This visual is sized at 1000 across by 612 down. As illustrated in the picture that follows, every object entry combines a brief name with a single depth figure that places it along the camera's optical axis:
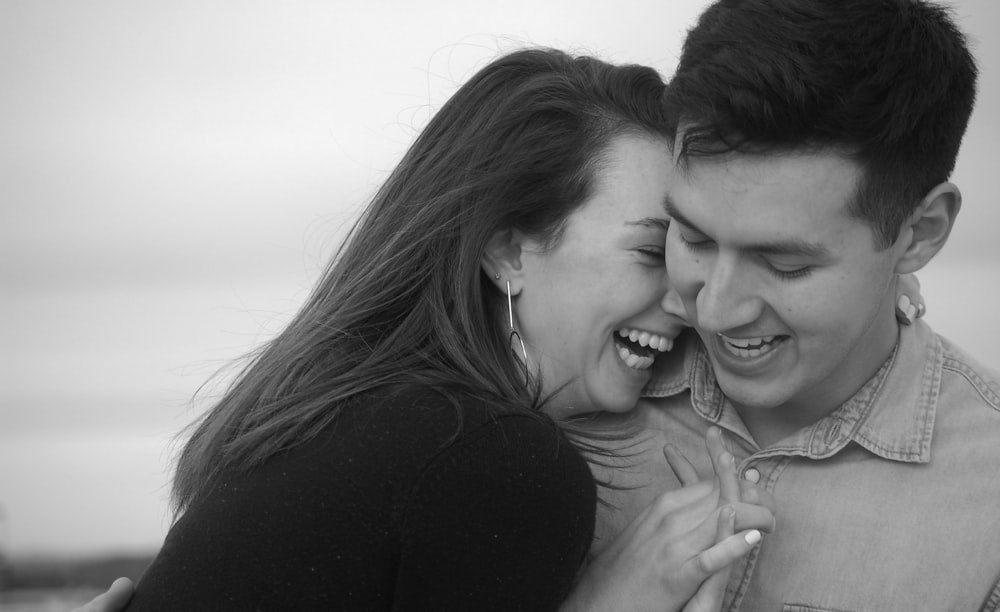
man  1.29
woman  1.27
